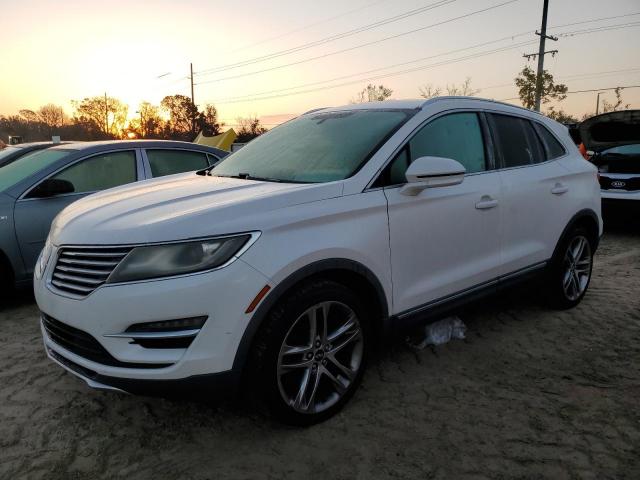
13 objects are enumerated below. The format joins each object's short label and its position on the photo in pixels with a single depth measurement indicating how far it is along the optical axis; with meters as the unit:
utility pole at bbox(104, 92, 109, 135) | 67.38
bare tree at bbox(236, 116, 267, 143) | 64.26
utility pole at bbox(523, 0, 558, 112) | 33.47
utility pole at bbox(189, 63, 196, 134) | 57.14
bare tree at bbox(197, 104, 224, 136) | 63.78
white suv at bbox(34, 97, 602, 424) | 2.21
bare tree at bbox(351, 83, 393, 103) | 52.38
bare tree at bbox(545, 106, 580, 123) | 38.07
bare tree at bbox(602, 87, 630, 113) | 48.06
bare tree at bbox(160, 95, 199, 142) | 63.61
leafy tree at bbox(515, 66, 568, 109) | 34.94
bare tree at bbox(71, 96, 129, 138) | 66.69
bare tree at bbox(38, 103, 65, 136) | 70.28
